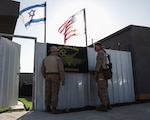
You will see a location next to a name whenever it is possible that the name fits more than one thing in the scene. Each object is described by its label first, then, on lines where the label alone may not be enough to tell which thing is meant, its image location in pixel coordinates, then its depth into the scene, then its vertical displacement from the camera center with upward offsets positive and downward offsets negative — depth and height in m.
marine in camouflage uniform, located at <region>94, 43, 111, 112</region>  3.88 -0.09
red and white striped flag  6.46 +1.84
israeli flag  5.57 +2.04
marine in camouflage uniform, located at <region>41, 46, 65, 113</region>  3.62 -0.05
